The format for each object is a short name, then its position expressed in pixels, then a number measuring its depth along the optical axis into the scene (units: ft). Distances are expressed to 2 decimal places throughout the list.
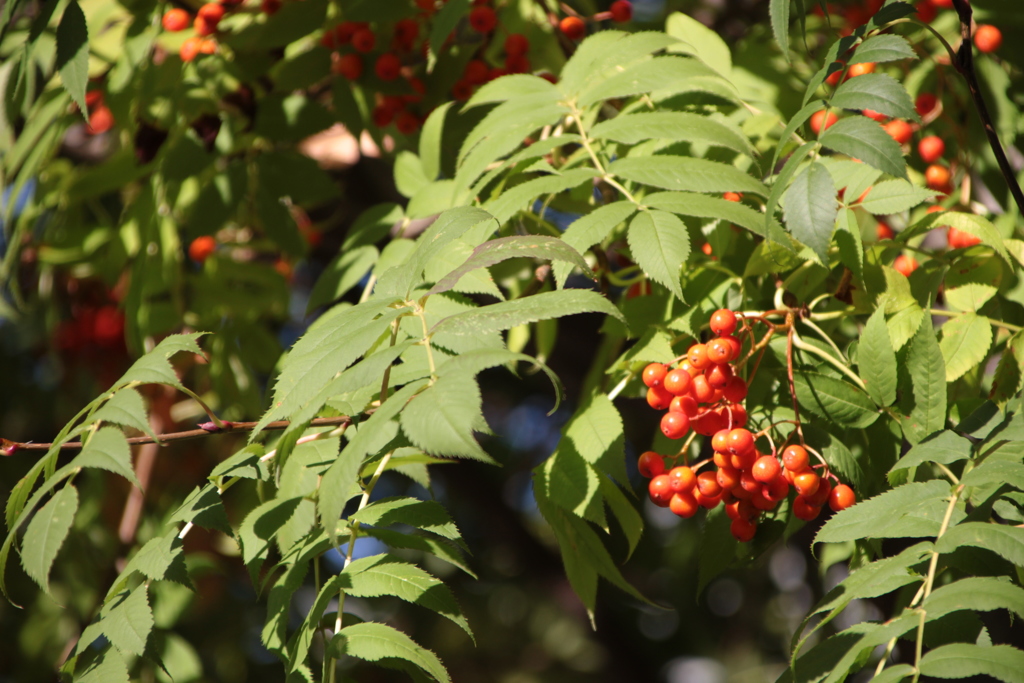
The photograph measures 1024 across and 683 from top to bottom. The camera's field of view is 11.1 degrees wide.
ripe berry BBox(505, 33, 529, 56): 6.96
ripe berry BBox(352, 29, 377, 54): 6.93
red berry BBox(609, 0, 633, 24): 7.11
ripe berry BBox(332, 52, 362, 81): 6.95
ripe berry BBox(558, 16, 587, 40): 7.00
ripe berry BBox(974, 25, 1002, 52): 6.77
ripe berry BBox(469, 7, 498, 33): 6.93
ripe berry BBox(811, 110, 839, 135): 6.74
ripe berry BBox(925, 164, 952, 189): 6.81
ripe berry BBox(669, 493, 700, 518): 6.43
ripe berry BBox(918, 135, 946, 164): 6.81
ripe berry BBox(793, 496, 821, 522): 6.40
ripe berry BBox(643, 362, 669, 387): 6.40
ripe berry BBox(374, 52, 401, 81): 6.94
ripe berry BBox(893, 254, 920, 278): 6.59
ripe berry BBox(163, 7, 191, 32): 7.01
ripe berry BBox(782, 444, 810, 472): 6.35
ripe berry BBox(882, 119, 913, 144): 6.81
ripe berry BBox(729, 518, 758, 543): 6.43
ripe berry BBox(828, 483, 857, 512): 6.39
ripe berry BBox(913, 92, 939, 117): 6.87
